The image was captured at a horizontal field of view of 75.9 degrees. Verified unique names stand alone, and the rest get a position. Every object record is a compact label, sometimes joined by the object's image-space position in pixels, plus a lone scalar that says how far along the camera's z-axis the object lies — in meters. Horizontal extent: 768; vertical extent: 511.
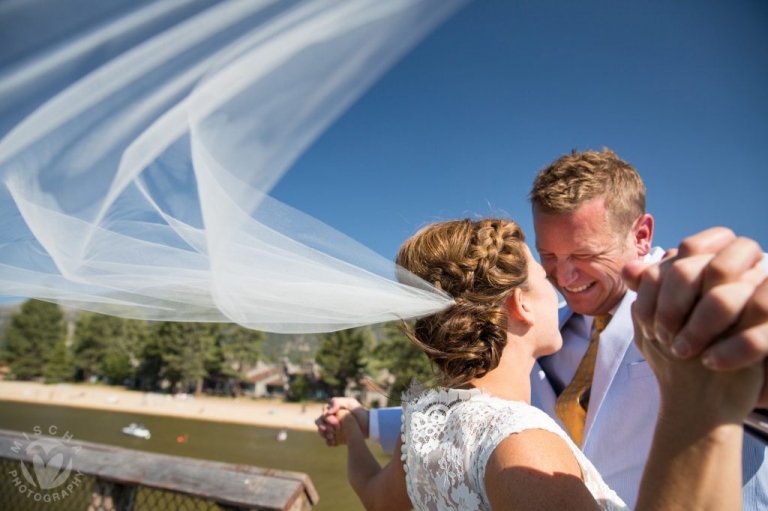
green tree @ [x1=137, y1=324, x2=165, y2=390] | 58.66
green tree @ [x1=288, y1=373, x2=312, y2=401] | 61.94
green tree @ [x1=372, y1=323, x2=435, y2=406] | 44.64
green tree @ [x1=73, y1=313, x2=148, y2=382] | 60.28
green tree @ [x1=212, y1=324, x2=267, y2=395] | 57.97
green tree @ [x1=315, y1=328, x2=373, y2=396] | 55.06
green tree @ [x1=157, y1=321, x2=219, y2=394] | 57.34
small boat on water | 34.78
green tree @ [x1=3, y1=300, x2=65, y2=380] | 47.19
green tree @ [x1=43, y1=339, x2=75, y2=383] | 58.41
